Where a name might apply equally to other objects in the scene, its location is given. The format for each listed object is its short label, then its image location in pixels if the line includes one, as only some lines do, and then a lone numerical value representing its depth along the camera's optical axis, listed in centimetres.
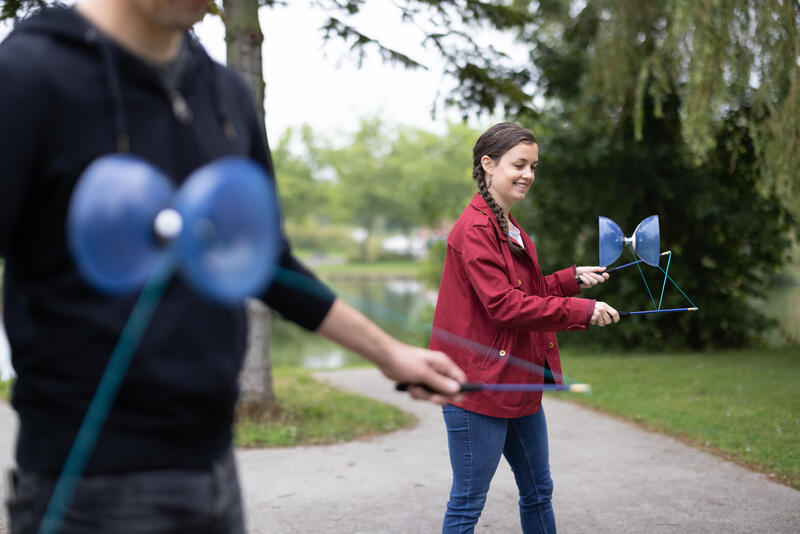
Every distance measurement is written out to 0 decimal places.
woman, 296
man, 126
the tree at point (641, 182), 1139
